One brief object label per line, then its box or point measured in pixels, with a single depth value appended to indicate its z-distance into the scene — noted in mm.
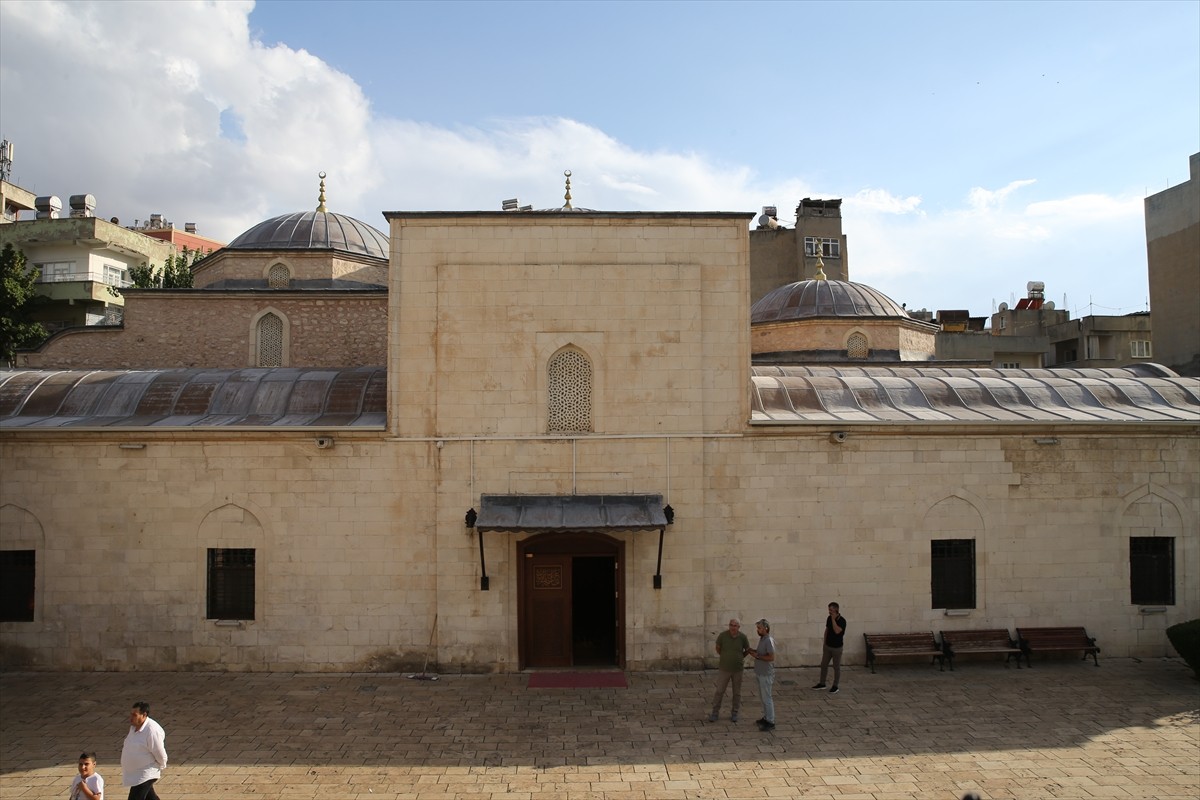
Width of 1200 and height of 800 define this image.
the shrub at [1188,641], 11250
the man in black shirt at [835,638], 10914
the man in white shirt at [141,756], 6844
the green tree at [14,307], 25719
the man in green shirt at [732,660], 9781
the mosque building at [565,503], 11969
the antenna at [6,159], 39125
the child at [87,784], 6312
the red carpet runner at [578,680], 11336
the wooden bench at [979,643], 12039
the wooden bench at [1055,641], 12117
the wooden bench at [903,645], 11984
